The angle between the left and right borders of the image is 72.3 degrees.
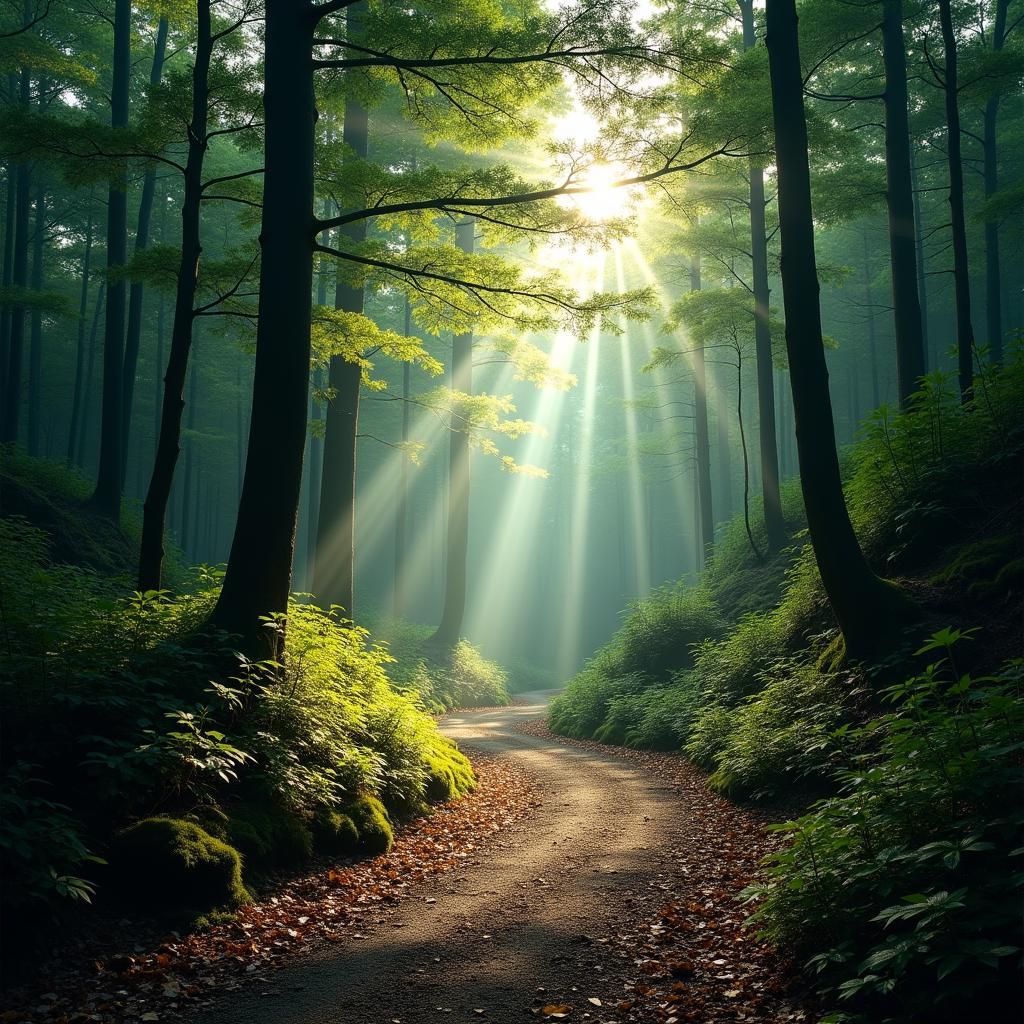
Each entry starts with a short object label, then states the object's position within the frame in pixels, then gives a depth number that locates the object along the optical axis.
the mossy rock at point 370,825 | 5.96
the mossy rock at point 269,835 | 5.00
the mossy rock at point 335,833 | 5.68
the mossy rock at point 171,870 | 4.31
